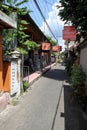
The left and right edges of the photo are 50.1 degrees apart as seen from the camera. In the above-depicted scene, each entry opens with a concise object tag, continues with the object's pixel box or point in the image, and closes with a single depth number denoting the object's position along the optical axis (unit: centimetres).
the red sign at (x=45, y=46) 1039
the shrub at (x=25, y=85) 477
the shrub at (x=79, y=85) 350
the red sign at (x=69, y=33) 704
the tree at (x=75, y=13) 605
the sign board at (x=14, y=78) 378
